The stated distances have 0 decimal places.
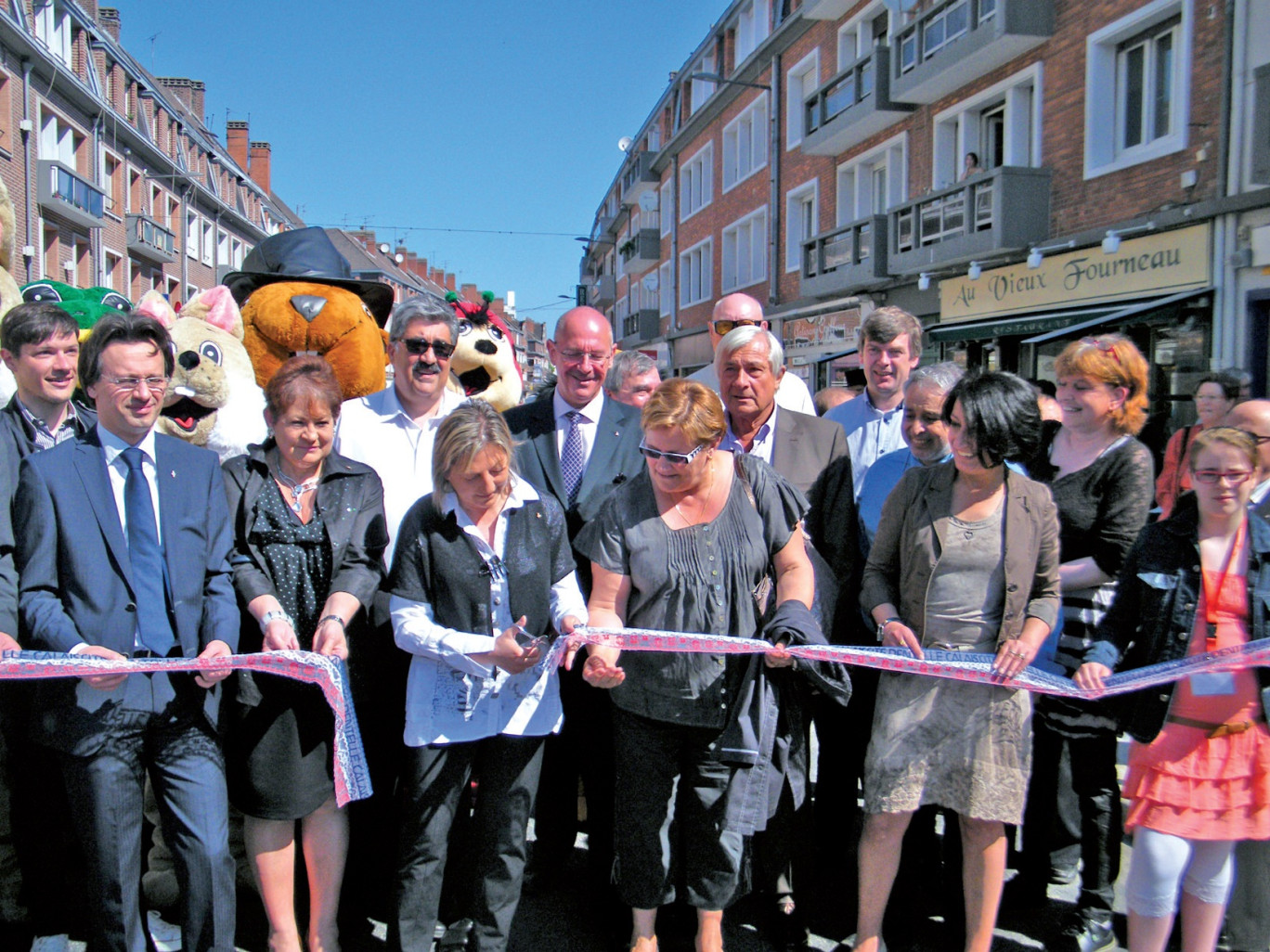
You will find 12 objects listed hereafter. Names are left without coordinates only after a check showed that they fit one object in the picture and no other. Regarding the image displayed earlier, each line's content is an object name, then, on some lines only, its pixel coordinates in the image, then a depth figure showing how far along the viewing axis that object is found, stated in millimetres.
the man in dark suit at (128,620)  2613
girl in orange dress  2770
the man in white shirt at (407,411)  3514
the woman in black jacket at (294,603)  2867
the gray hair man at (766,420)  3637
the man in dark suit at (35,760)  3188
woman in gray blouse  2955
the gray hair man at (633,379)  5160
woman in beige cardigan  2939
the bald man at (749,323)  4954
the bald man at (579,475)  3633
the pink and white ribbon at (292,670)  2527
